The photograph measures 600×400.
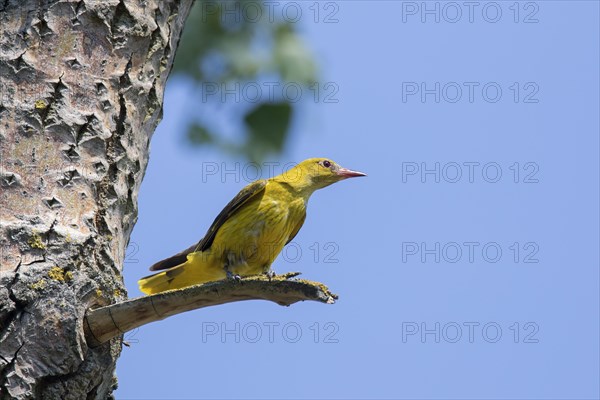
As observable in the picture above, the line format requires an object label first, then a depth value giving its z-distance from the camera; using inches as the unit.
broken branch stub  236.2
